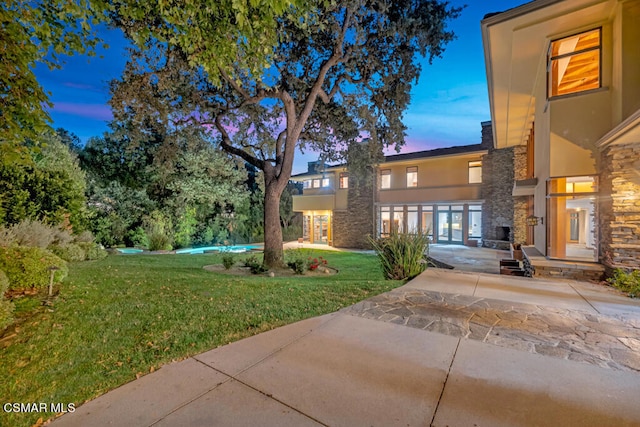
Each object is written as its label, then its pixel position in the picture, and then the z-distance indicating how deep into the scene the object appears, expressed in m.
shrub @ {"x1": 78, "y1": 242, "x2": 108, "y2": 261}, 9.87
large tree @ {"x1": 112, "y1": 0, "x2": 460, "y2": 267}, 8.69
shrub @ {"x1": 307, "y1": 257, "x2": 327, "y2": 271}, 9.75
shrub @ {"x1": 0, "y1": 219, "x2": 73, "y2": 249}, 5.88
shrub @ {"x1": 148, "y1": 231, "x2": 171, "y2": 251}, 15.31
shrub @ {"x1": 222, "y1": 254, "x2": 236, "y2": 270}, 9.30
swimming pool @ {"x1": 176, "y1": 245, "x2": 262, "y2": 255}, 17.30
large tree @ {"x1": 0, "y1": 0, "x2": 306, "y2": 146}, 3.78
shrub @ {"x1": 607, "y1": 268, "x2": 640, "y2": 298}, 5.25
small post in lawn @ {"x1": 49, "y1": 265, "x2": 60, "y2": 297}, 4.26
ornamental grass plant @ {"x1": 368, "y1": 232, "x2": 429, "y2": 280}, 7.21
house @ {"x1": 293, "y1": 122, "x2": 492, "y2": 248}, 17.22
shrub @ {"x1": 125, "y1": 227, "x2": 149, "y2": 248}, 17.33
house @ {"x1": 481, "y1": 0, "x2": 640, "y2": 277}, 5.83
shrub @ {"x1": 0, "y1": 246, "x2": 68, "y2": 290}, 4.35
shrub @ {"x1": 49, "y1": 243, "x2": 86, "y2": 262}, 8.38
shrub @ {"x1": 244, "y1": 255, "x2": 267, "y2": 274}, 8.96
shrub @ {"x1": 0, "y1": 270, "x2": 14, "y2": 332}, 3.21
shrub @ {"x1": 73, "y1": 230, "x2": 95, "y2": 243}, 10.52
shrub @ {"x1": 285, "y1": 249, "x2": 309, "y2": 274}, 9.22
